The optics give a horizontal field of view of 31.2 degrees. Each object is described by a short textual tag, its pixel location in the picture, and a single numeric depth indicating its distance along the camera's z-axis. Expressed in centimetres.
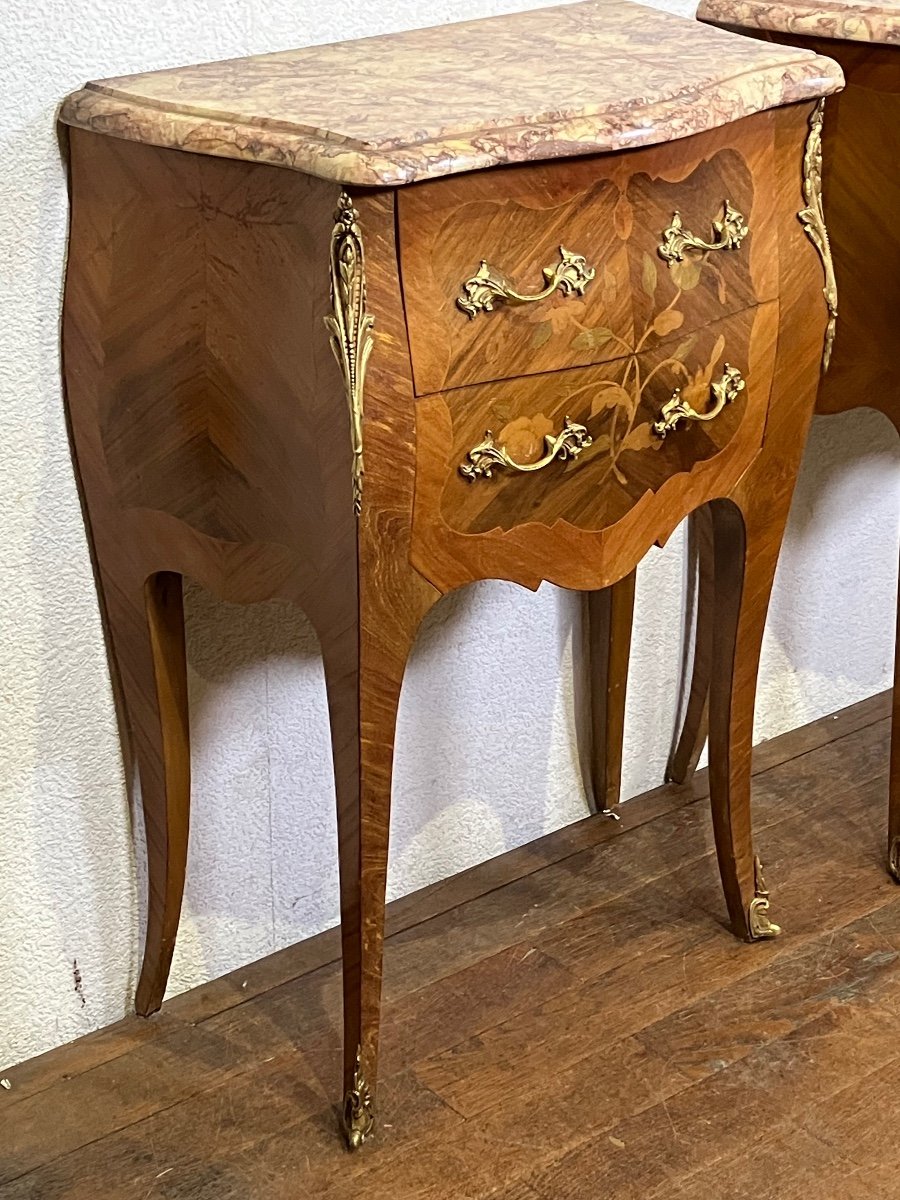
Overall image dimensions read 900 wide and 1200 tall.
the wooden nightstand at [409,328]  110
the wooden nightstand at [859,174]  143
